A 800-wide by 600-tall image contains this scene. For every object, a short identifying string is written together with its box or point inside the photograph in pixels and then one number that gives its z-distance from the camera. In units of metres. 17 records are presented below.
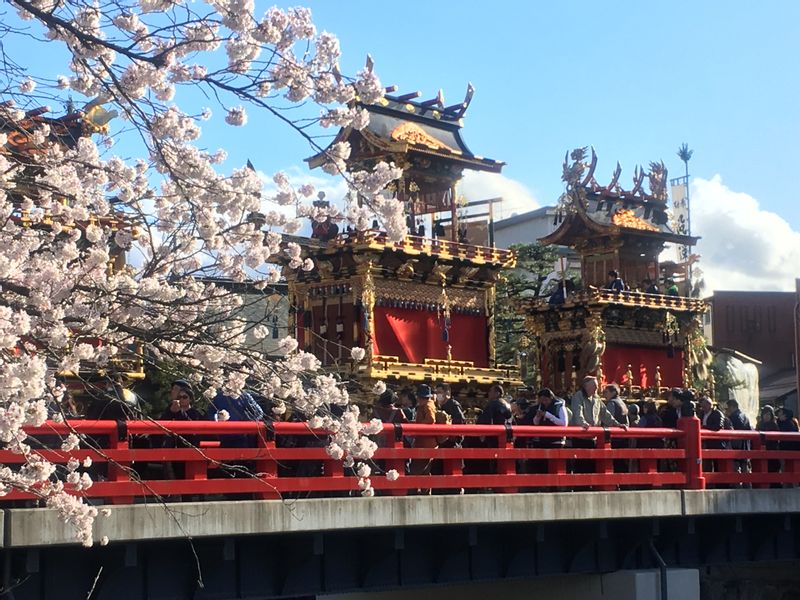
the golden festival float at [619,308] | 48.69
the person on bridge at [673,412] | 20.32
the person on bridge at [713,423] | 21.09
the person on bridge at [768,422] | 21.91
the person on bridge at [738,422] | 21.59
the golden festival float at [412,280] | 41.59
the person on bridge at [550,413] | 18.38
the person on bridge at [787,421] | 22.28
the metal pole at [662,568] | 19.75
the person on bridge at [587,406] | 19.06
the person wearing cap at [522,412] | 19.14
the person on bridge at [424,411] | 17.38
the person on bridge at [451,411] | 18.17
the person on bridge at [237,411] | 14.85
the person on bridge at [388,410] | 17.23
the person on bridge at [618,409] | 20.09
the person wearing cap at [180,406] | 14.83
